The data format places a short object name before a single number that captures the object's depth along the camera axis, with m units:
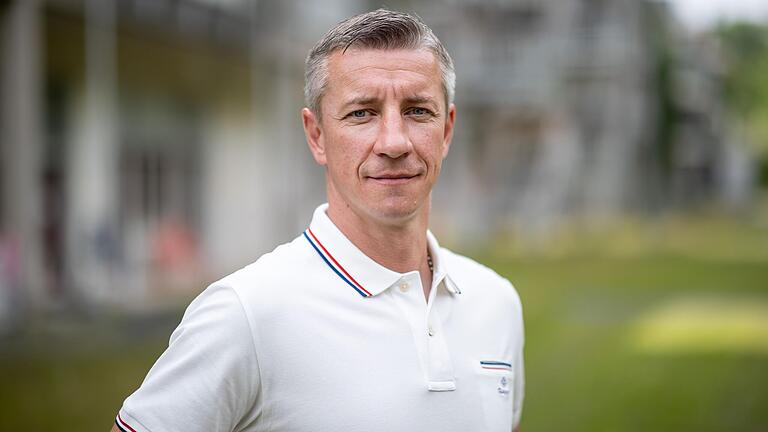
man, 2.08
